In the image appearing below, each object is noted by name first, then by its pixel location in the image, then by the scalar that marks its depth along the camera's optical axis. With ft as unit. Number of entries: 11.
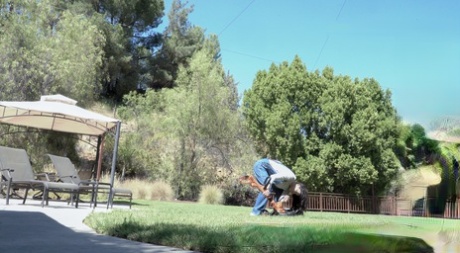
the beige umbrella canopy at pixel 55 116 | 33.27
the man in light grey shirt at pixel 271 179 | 25.94
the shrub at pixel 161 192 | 54.75
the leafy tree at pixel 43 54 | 53.06
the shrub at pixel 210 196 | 53.67
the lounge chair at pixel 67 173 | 32.09
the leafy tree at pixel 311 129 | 60.39
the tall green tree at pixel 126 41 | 101.19
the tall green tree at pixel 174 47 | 112.37
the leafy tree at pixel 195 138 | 60.75
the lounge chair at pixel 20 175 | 27.71
